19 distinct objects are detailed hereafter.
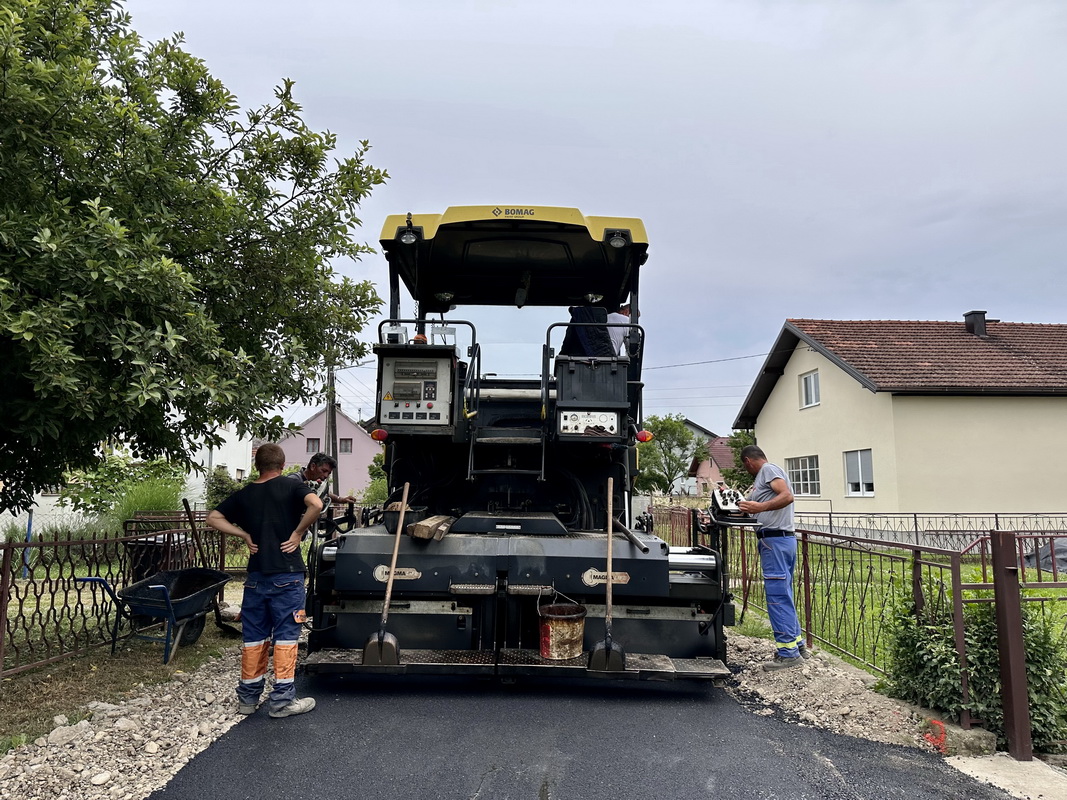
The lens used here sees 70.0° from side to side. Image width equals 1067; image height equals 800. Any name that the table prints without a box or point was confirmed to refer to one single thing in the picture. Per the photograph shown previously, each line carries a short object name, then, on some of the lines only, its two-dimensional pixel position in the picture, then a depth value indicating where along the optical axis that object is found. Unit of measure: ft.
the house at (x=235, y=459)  105.50
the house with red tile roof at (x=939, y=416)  56.34
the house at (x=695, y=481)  184.12
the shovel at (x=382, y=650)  15.26
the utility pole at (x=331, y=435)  91.61
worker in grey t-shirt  18.04
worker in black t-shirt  15.30
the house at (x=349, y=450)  160.97
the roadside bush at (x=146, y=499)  44.14
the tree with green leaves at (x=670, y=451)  168.76
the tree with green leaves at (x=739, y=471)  78.89
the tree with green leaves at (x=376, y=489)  80.79
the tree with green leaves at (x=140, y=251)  12.50
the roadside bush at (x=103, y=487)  43.42
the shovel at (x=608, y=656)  15.26
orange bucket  15.67
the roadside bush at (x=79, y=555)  18.47
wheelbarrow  18.49
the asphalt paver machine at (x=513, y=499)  16.34
